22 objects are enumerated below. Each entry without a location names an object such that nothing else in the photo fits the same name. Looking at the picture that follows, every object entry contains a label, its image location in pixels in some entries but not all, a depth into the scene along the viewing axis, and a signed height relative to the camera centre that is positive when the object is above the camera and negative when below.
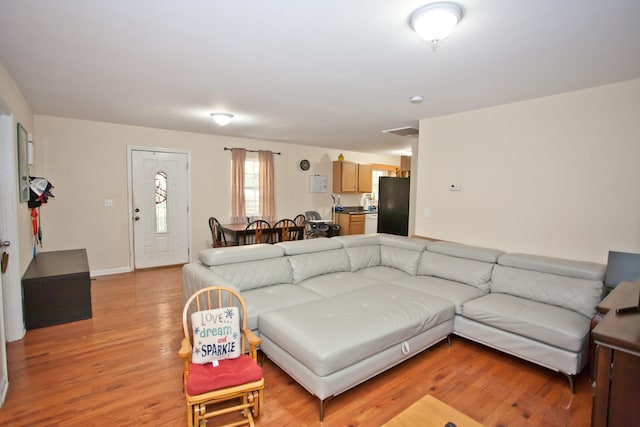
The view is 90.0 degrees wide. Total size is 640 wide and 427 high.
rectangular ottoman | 2.01 -0.96
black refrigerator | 6.16 -0.17
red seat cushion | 1.72 -1.02
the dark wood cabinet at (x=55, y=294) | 3.18 -1.04
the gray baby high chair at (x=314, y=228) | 6.74 -0.66
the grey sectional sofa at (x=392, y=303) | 2.15 -0.89
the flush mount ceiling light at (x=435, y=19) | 1.67 +0.96
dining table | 5.39 -0.63
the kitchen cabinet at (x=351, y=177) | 7.60 +0.48
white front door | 5.30 -0.22
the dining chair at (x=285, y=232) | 5.75 -0.67
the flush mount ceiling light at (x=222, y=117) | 4.11 +1.01
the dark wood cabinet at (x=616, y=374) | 1.07 -0.60
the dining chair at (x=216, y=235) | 5.50 -0.69
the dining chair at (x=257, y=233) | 5.48 -0.66
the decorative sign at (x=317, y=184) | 7.37 +0.30
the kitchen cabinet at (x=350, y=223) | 7.58 -0.62
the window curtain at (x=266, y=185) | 6.51 +0.22
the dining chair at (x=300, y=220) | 6.94 -0.52
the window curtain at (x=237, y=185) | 6.15 +0.20
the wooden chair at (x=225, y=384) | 1.72 -1.04
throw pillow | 1.93 -0.87
